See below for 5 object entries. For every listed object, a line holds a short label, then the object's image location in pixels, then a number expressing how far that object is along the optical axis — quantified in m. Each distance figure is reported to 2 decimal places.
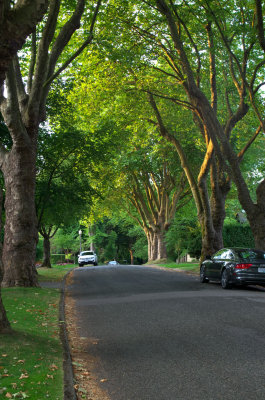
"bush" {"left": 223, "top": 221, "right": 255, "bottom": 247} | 41.09
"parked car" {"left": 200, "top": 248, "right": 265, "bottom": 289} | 16.08
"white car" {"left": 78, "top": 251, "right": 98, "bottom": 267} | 50.75
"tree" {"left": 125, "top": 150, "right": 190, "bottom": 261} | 41.56
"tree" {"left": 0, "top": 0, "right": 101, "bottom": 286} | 15.57
